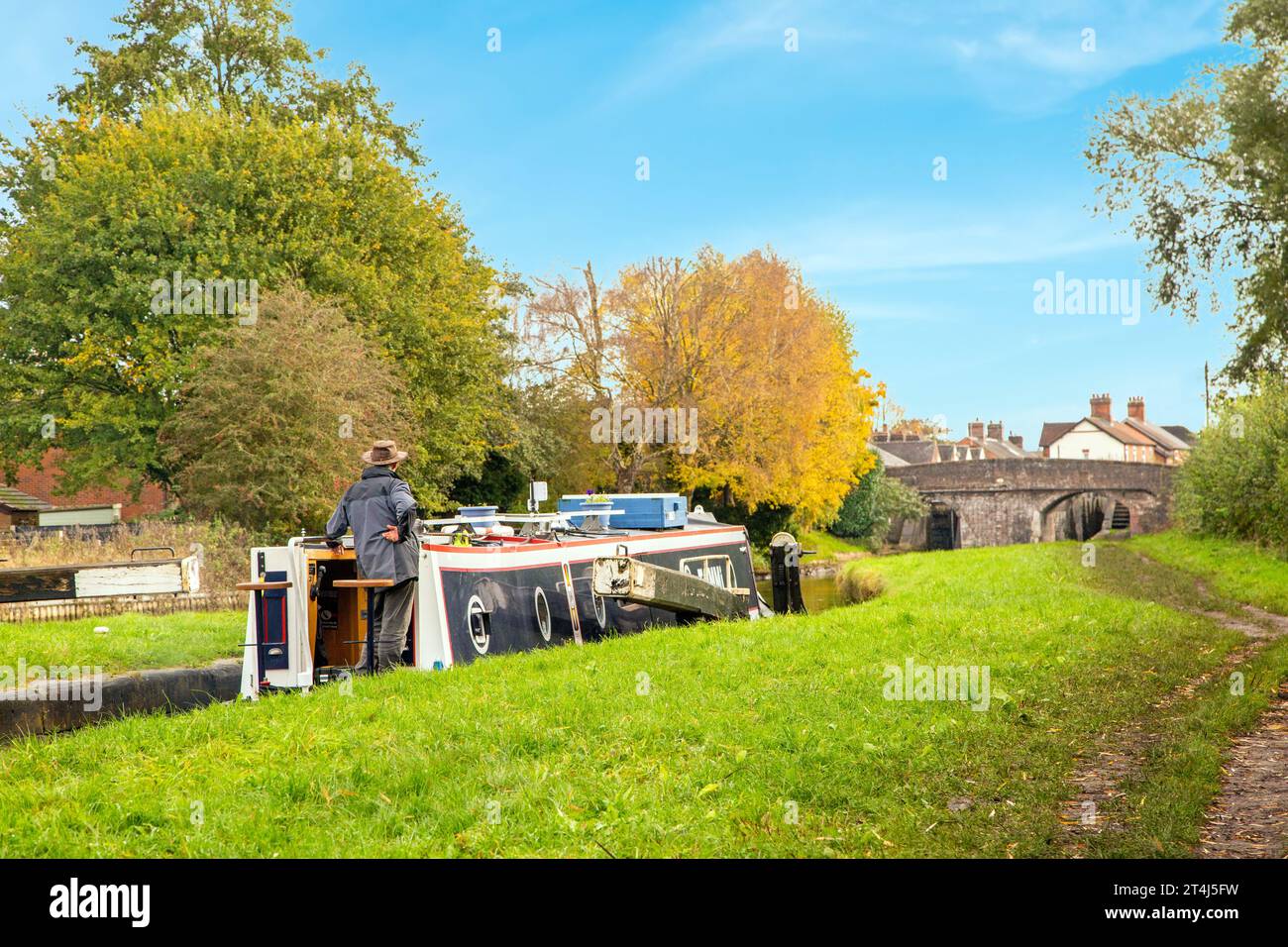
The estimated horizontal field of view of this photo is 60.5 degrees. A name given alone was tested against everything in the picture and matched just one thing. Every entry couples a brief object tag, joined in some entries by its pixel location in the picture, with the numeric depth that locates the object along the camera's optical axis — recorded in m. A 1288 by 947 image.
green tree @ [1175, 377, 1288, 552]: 23.70
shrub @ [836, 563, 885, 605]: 25.00
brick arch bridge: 52.12
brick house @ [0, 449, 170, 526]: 34.55
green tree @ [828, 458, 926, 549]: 44.50
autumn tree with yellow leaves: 32.53
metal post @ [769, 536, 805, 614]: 16.70
